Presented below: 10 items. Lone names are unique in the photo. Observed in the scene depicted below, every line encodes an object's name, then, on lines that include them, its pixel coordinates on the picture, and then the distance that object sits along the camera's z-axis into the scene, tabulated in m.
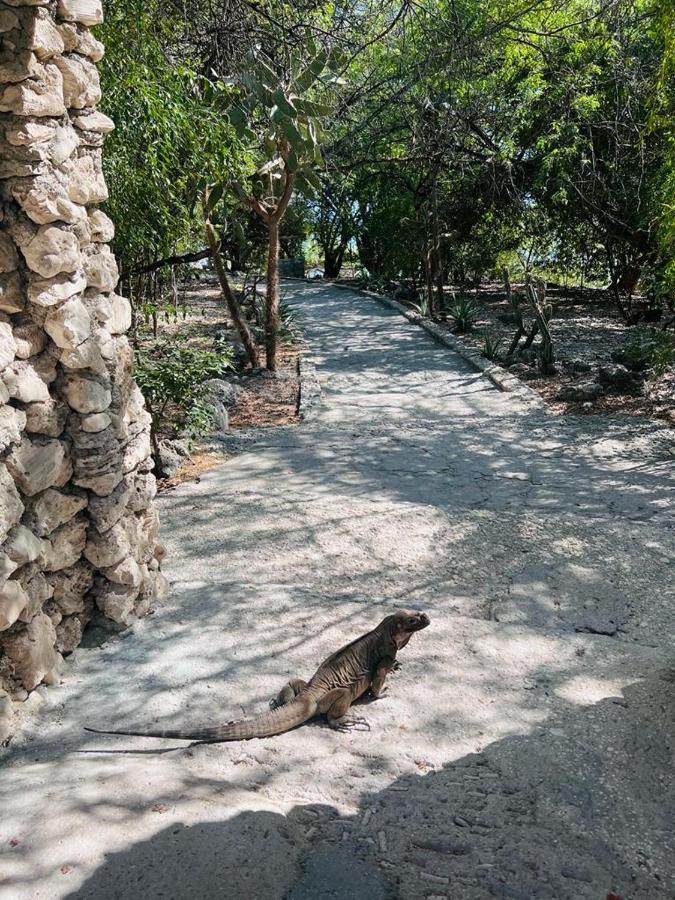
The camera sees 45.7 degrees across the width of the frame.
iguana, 3.64
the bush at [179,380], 7.90
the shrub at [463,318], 16.27
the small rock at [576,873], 2.70
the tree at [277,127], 9.16
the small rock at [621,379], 10.84
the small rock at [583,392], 10.64
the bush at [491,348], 13.76
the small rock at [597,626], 4.95
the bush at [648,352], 9.82
